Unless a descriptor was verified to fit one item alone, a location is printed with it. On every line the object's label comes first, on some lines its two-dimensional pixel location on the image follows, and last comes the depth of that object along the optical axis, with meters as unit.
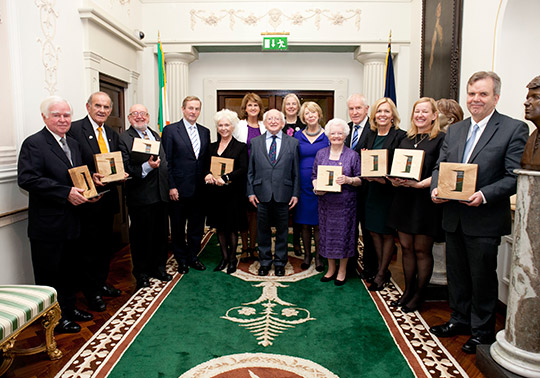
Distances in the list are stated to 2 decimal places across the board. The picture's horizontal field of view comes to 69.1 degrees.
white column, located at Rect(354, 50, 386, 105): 6.40
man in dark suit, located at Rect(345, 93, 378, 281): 3.64
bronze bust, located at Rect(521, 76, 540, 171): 2.03
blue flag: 5.70
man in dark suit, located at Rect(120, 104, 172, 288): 3.37
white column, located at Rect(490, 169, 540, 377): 2.06
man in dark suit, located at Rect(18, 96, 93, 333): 2.57
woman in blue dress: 3.77
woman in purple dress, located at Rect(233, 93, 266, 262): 4.21
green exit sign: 6.16
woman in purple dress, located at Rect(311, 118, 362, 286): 3.43
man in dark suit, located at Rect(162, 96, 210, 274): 3.74
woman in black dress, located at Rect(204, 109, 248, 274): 3.76
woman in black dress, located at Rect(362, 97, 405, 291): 3.25
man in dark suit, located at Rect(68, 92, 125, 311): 3.07
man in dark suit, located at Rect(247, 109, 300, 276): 3.64
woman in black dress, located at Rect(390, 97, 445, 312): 2.86
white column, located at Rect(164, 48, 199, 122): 6.52
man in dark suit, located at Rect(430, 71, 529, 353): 2.30
